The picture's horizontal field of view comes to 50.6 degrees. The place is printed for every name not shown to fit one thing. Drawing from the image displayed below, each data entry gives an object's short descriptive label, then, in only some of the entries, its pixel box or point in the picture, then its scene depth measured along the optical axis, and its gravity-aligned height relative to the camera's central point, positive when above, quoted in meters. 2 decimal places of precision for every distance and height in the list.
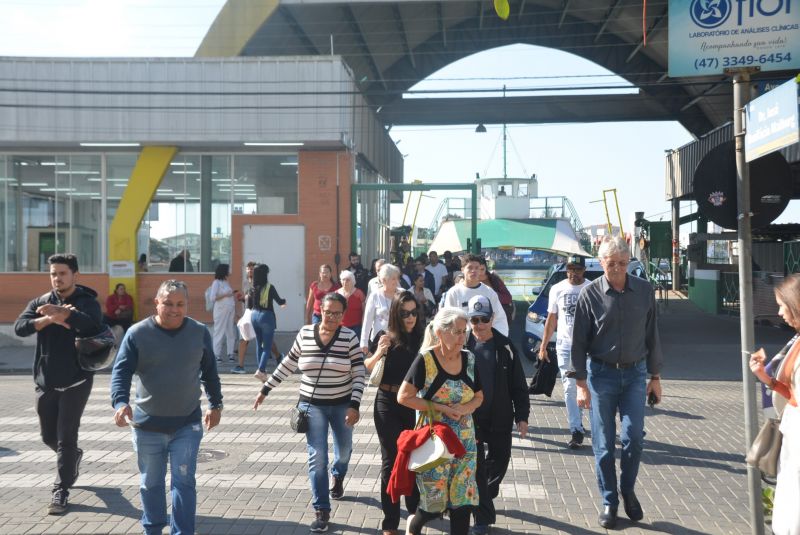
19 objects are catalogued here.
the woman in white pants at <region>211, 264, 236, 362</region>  14.95 -0.57
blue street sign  4.45 +0.84
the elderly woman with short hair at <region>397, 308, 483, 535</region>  5.09 -0.79
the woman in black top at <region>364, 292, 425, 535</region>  5.71 -0.70
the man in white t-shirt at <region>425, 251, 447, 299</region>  18.77 +0.08
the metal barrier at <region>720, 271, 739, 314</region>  26.81 -0.69
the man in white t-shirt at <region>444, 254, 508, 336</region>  8.42 -0.18
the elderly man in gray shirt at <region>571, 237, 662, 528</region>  6.13 -0.64
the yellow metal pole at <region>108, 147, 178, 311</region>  20.06 +1.76
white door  19.91 +0.37
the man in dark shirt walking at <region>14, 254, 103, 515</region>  6.53 -0.74
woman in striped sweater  6.06 -0.79
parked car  13.88 -0.58
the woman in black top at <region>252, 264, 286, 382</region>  13.27 -0.51
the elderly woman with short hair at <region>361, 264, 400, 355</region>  8.90 -0.34
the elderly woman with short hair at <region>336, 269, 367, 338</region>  11.03 -0.39
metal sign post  4.99 -0.16
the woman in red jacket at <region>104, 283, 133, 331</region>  16.69 -0.64
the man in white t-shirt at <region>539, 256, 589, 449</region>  8.51 -0.56
